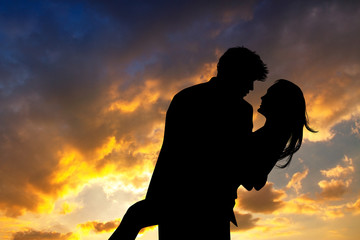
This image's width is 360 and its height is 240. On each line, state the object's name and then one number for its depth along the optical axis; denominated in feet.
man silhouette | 10.87
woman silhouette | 10.79
